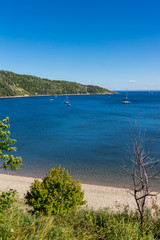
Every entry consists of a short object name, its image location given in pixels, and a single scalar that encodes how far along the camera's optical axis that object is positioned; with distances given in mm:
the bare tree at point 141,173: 7788
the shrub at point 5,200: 6750
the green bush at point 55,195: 9172
